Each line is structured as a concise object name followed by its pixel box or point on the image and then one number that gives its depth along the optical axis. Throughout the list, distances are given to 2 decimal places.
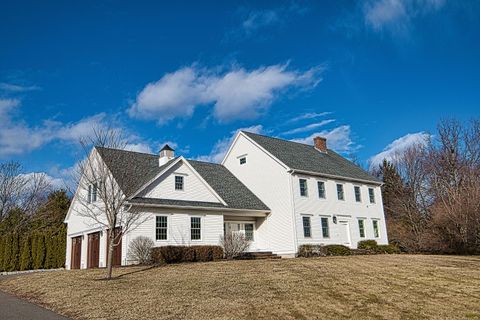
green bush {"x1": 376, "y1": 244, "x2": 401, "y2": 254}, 29.56
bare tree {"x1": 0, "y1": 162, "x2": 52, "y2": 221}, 40.69
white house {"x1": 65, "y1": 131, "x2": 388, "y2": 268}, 21.44
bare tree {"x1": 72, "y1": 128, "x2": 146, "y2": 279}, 14.71
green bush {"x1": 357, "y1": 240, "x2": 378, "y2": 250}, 28.98
